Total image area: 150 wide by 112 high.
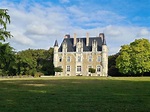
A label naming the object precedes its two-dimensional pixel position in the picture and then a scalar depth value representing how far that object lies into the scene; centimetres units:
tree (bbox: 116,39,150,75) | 3426
